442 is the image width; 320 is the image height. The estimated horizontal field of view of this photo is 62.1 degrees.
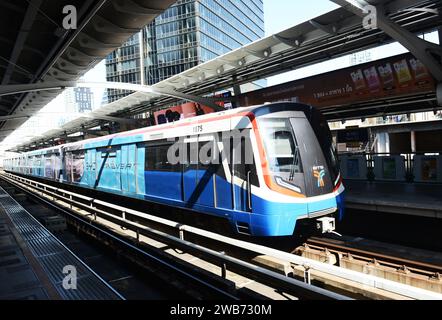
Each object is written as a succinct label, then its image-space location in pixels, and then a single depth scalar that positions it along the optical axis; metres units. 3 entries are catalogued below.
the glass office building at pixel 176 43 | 78.19
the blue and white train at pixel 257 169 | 6.68
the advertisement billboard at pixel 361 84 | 10.55
